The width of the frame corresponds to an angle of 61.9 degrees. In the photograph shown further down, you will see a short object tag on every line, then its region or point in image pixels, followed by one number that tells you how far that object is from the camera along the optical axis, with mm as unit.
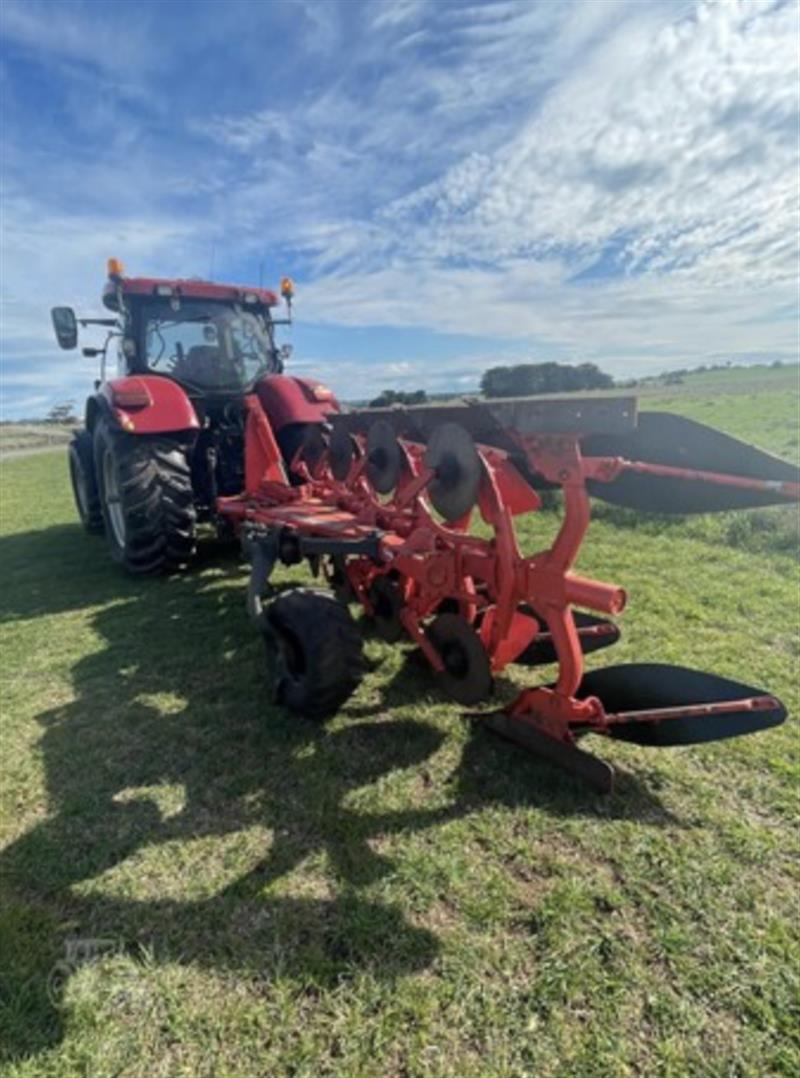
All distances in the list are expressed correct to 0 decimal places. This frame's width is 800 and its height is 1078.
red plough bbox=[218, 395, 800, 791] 2461
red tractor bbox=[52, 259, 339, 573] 5215
